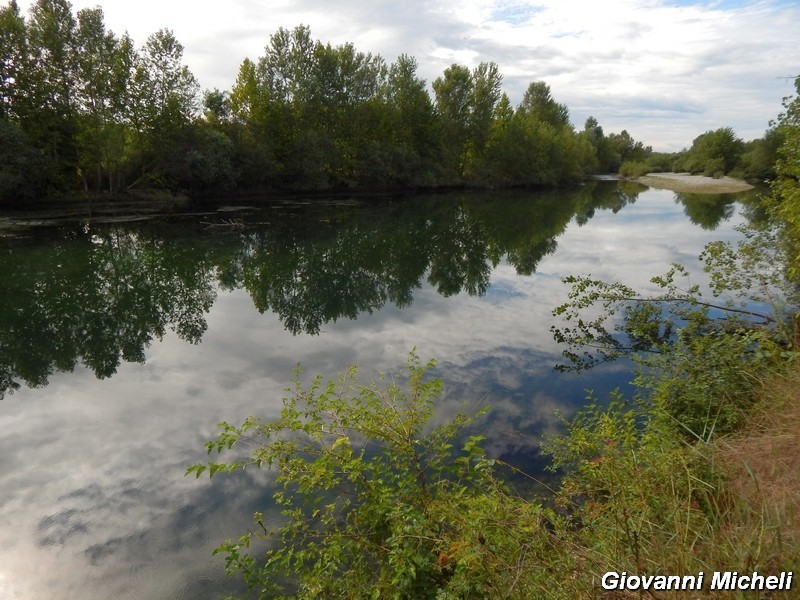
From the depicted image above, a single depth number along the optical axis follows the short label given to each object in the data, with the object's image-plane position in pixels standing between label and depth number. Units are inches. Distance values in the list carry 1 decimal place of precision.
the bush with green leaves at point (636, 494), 124.3
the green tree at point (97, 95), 1396.4
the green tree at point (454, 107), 2507.4
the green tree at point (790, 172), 358.3
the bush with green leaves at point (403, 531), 143.6
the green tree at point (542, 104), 3934.5
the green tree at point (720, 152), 3494.1
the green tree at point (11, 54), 1263.5
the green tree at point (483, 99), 2568.9
